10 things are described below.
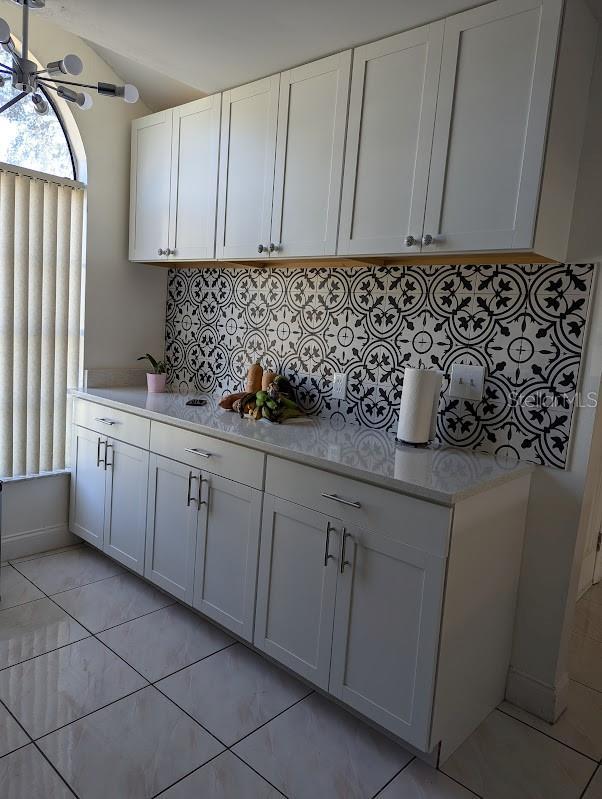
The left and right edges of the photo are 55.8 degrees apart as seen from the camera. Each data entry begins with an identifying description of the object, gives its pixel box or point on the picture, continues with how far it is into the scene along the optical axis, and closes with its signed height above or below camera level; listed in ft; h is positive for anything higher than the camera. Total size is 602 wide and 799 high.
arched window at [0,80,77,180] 8.93 +2.53
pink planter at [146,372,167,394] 10.28 -1.38
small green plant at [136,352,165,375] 10.43 -1.09
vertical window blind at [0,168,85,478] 9.11 -0.32
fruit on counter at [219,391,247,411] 8.79 -1.38
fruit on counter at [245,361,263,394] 9.09 -1.02
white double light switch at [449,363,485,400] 7.02 -0.62
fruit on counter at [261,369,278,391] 8.84 -0.98
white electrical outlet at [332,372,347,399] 8.36 -0.95
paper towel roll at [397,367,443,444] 6.77 -0.94
